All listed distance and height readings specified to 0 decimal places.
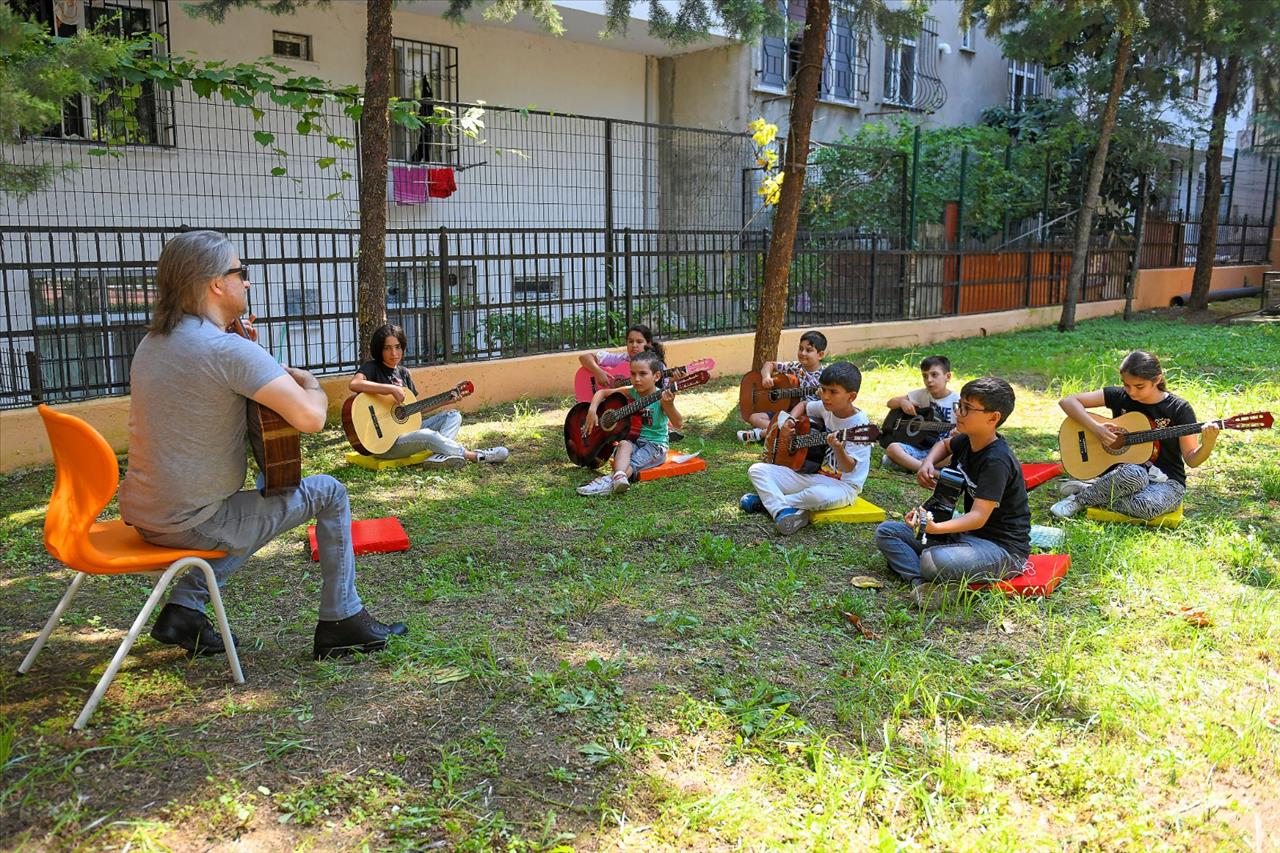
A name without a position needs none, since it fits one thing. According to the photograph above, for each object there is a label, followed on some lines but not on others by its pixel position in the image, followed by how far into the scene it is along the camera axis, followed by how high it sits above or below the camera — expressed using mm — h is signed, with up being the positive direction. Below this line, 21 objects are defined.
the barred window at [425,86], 12852 +2135
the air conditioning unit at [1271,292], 18438 -640
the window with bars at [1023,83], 21188 +3589
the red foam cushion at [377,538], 5410 -1527
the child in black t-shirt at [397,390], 7379 -997
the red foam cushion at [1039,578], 4816 -1524
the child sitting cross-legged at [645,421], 6961 -1171
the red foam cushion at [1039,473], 7020 -1494
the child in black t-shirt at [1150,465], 5984 -1191
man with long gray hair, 3496 -545
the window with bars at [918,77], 19219 +3328
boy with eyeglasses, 4719 -1217
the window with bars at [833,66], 16812 +3189
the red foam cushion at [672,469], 7086 -1510
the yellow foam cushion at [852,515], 6047 -1535
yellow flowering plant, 13000 +1191
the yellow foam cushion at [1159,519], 6016 -1537
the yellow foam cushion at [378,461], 7414 -1528
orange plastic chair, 3330 -911
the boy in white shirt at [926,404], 7047 -1045
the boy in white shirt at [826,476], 5988 -1329
